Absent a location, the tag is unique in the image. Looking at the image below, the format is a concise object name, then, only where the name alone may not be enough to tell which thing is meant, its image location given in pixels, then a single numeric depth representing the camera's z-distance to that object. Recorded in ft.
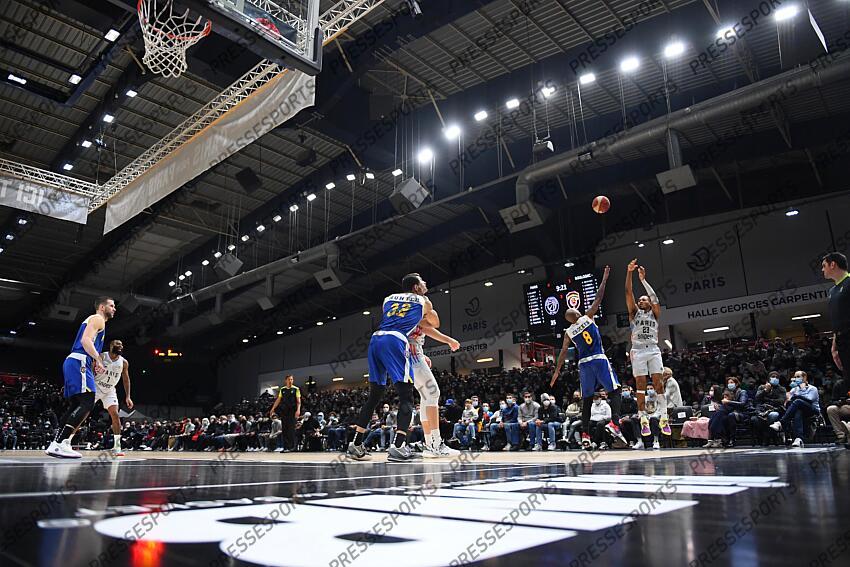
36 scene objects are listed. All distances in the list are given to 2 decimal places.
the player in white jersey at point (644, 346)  22.57
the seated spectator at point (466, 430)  39.90
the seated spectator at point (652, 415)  23.71
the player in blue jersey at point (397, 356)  15.29
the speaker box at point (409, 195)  41.70
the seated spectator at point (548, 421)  34.94
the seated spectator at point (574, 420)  32.96
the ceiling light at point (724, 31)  30.78
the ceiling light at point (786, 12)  26.99
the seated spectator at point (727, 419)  26.68
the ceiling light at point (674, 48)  31.50
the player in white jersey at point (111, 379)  23.11
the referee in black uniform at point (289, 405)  36.17
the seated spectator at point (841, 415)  22.68
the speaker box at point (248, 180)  50.58
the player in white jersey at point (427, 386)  17.40
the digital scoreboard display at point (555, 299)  54.29
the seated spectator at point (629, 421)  29.89
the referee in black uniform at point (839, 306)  13.55
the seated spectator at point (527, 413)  36.88
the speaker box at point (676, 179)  37.19
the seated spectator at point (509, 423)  37.24
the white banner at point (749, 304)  55.11
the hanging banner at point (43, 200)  36.58
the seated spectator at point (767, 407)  27.09
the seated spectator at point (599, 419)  28.76
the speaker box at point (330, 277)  61.00
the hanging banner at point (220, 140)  27.81
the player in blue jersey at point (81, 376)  18.86
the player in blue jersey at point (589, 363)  21.22
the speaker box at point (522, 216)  44.24
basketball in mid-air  28.53
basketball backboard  18.81
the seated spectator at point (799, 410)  24.52
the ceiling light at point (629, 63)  33.10
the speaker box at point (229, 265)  56.75
